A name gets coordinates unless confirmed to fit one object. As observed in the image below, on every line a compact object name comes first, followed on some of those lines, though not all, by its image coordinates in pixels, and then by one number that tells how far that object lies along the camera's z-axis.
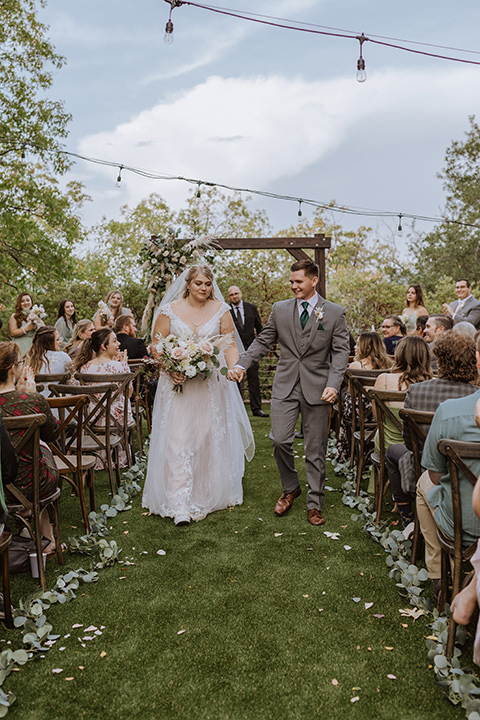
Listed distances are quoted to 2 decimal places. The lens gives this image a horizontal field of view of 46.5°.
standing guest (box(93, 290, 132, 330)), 7.40
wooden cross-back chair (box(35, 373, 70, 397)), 5.04
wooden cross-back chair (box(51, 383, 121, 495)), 4.38
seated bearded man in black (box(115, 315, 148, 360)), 6.89
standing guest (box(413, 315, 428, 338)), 6.51
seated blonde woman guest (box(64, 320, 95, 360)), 6.37
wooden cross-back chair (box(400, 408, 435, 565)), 2.84
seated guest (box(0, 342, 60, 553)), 3.11
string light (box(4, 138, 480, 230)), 10.54
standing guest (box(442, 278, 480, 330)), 7.67
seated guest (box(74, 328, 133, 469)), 5.46
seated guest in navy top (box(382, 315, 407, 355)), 6.32
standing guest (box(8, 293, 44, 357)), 8.20
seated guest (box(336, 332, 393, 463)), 5.50
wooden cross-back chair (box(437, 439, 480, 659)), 2.25
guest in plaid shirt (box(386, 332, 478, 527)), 2.92
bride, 4.54
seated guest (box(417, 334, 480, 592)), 2.36
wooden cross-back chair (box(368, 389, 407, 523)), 3.75
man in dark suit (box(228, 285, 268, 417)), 9.20
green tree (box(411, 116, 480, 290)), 25.05
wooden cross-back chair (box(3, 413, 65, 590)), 2.90
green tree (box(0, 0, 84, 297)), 11.60
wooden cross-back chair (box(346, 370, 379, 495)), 4.58
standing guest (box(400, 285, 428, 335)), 7.25
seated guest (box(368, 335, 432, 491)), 3.93
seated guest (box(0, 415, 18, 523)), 2.54
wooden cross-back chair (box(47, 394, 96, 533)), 3.70
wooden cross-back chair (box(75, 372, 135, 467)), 4.90
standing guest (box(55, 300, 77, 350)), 7.98
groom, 4.16
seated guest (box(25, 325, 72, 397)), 5.36
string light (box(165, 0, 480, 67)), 6.42
